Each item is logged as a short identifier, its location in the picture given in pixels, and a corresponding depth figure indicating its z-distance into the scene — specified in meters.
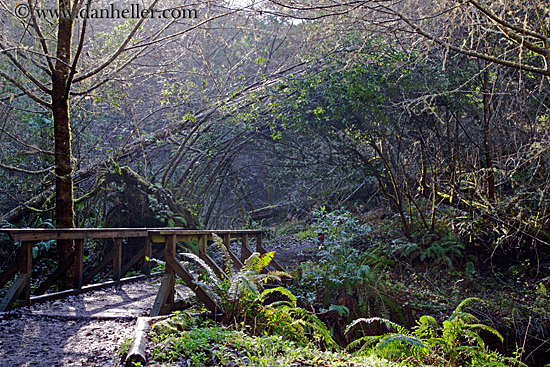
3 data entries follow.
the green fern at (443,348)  5.08
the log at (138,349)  3.54
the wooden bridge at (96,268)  5.65
